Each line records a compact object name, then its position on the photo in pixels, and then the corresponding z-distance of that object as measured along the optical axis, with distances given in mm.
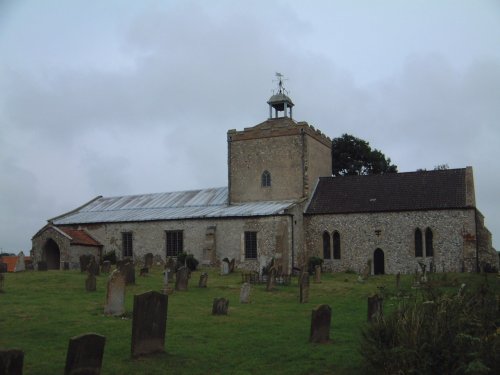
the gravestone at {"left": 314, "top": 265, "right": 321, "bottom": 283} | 27884
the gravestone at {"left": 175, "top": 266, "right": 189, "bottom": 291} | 22859
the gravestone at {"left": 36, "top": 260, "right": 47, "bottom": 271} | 32250
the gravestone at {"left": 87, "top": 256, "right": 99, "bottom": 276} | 23602
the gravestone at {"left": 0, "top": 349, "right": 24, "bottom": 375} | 8133
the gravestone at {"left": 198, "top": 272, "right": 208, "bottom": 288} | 24562
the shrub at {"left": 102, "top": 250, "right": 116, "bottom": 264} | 38594
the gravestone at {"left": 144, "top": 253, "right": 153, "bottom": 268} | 35656
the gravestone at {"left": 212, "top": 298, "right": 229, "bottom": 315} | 16875
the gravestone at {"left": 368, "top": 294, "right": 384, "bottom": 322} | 14527
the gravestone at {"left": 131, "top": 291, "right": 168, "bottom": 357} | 11328
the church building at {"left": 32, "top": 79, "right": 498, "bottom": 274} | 33219
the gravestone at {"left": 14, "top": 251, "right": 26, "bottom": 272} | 32156
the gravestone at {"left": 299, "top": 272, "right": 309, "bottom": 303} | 20578
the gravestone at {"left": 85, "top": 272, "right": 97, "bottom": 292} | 21844
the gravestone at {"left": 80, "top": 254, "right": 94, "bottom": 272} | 30844
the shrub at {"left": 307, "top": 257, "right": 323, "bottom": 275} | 34844
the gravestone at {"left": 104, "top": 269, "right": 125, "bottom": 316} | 15810
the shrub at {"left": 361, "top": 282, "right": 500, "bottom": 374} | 9102
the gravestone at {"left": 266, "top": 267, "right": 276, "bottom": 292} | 23867
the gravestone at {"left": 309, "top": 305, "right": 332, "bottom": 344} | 12680
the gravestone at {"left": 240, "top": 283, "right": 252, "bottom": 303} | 19953
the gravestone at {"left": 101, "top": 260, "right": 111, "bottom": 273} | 29480
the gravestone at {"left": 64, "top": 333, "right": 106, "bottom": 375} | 9273
